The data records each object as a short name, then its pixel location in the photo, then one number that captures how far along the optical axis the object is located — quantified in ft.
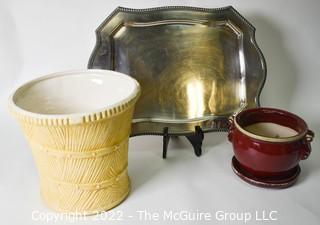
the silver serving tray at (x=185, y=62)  2.90
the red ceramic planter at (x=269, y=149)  2.34
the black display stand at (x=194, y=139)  2.79
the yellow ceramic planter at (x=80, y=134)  2.03
